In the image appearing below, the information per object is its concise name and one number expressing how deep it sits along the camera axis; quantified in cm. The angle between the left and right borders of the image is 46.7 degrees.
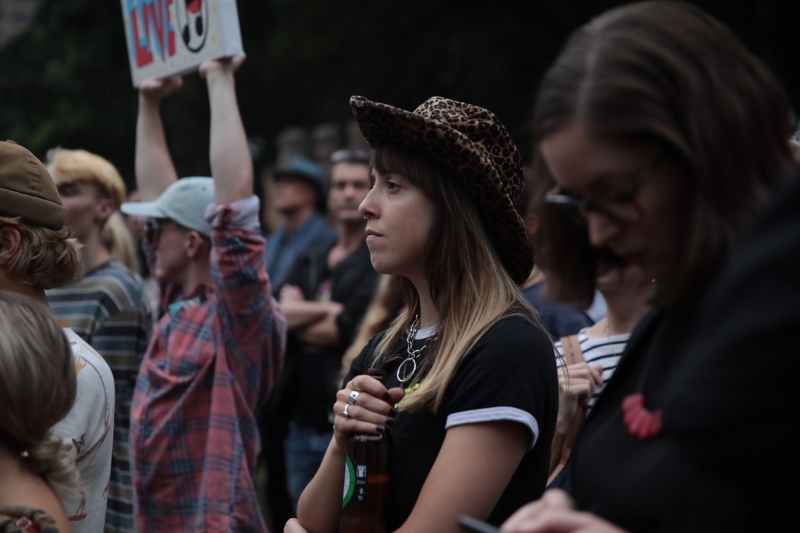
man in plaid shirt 376
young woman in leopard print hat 230
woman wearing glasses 148
